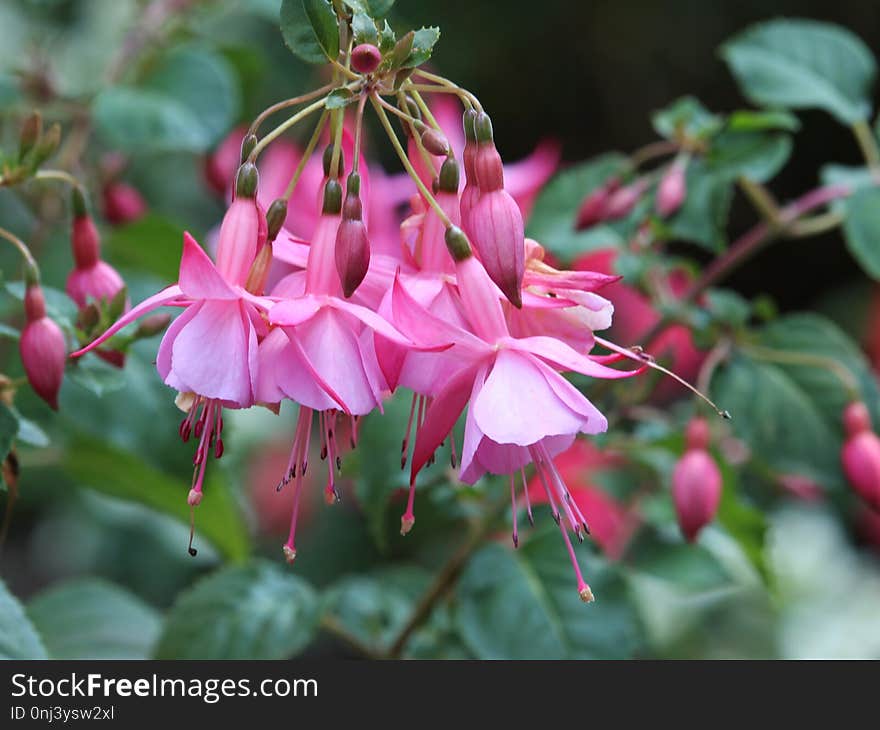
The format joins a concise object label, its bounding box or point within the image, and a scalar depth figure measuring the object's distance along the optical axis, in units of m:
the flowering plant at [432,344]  0.83
